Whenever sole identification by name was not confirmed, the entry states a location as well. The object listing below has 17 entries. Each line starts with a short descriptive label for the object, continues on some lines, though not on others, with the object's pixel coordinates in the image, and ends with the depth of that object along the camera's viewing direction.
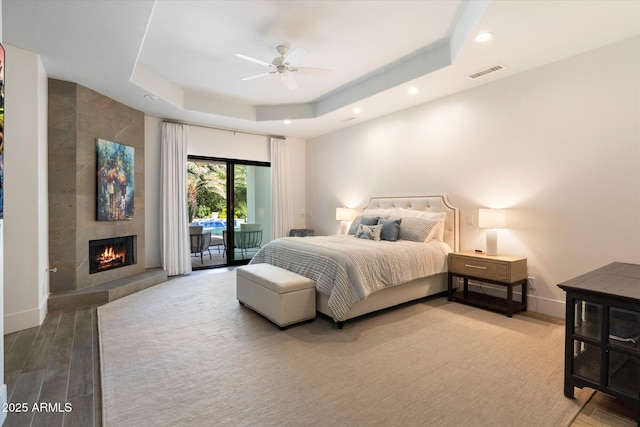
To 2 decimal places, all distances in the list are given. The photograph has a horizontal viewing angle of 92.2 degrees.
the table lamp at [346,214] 6.02
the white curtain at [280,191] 6.97
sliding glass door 6.22
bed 3.10
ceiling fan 3.38
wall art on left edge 1.92
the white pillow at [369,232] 4.37
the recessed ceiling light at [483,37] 2.86
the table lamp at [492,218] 3.66
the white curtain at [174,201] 5.57
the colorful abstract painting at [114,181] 4.43
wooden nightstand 3.44
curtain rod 5.75
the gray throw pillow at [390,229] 4.27
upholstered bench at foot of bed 3.09
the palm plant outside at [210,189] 6.12
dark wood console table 1.76
